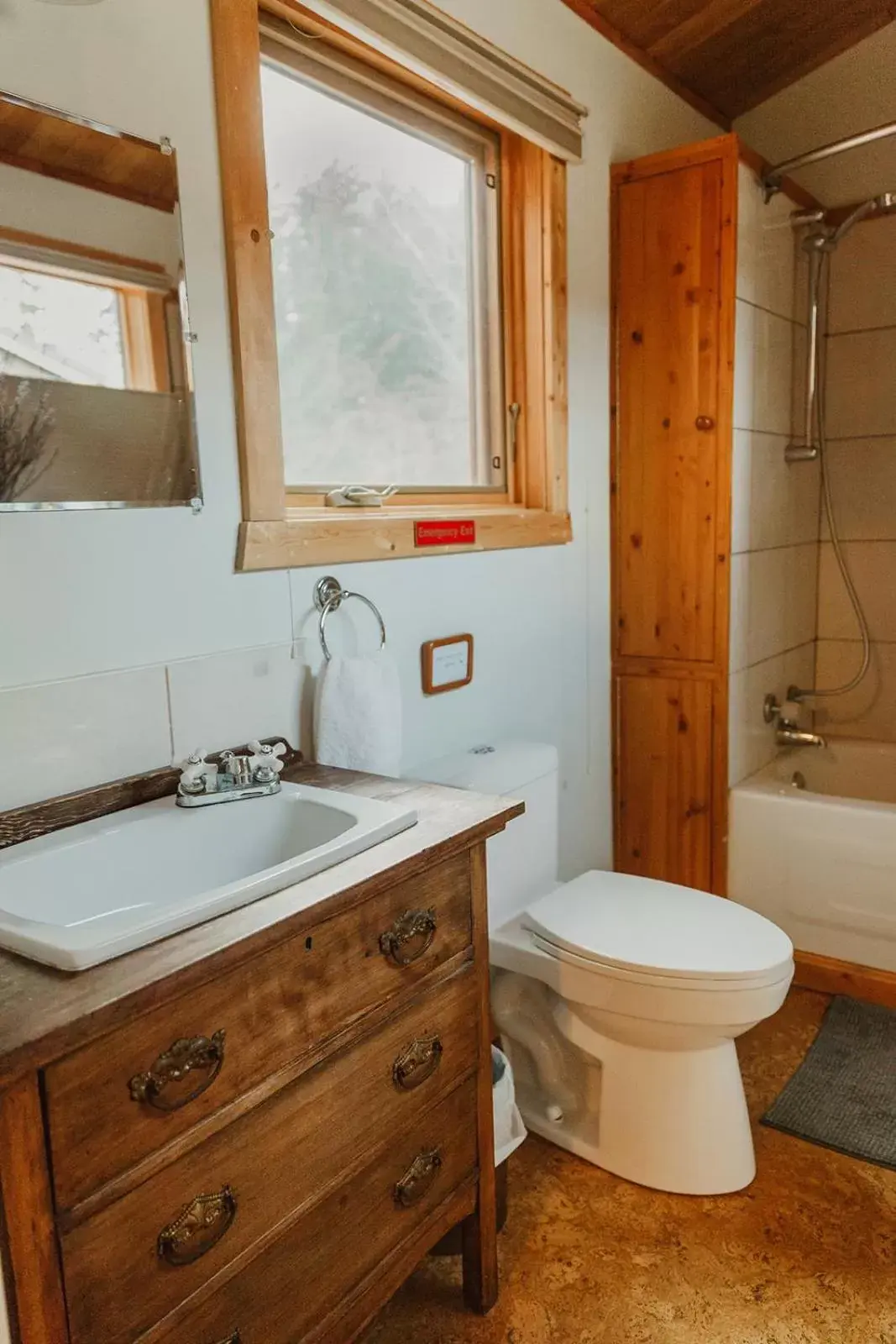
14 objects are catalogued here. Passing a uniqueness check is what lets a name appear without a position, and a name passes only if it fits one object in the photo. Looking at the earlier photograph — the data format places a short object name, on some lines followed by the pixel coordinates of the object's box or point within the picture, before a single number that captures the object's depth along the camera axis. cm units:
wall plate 190
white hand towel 161
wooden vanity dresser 85
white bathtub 228
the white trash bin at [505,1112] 161
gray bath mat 186
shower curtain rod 222
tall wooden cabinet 226
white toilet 161
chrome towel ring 168
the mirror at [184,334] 124
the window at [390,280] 155
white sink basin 94
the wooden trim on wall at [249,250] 146
